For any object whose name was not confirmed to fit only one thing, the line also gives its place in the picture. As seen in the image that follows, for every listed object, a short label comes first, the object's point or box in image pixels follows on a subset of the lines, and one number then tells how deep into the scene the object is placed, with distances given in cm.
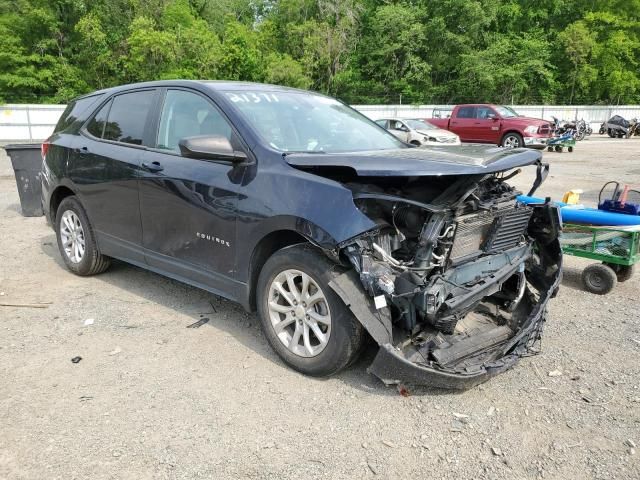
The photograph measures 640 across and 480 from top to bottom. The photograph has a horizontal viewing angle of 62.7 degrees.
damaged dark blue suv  305
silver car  1975
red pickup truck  2023
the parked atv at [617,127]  3097
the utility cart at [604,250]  493
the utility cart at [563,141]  2030
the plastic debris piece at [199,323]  422
